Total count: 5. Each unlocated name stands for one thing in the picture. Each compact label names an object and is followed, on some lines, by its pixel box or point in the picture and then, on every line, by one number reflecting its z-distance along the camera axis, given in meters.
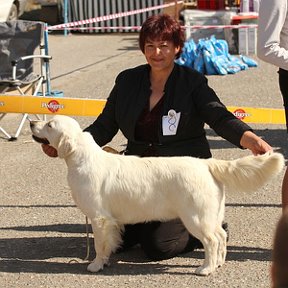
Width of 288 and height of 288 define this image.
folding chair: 13.35
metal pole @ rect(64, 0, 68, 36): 28.70
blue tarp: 18.78
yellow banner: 10.13
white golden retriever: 6.36
